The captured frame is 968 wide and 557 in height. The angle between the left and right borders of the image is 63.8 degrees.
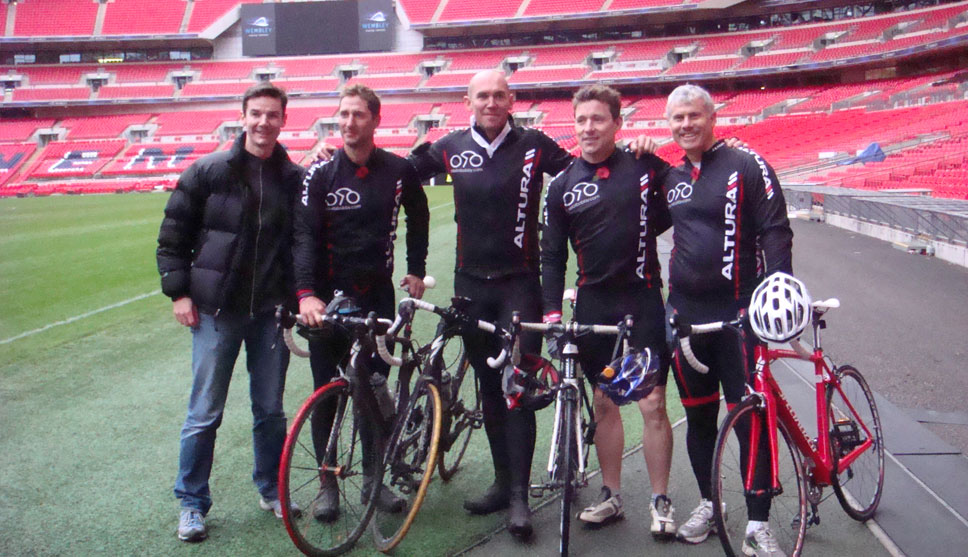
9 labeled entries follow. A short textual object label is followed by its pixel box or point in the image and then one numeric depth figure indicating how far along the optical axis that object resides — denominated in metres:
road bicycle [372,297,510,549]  3.53
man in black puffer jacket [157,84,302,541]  3.75
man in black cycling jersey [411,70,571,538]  3.89
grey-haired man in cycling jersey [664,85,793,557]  3.48
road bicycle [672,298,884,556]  3.23
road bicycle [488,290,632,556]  3.30
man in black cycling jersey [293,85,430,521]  3.85
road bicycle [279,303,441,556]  3.49
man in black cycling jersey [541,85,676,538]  3.71
